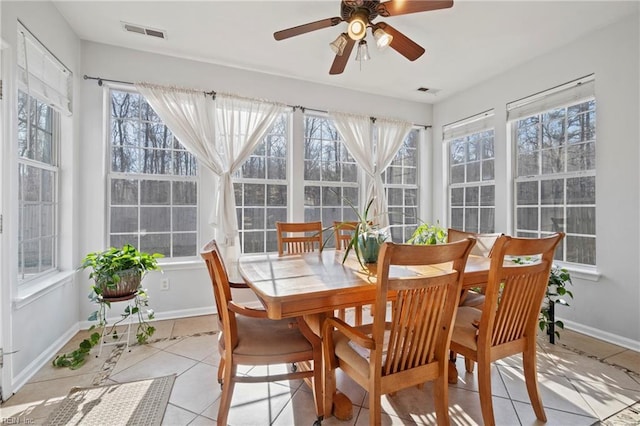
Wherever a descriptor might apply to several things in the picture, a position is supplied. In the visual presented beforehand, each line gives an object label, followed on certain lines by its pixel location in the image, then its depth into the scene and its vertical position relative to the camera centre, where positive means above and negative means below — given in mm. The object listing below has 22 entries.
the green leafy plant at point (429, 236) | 2910 -265
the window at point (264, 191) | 3643 +219
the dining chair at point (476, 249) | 2219 -328
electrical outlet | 3209 -774
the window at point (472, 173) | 3908 +492
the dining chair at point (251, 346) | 1530 -703
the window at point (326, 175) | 3959 +461
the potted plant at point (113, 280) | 2357 -562
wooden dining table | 1431 -385
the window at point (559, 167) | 2932 +450
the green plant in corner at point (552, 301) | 2615 -789
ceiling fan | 1810 +1177
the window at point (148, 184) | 3146 +265
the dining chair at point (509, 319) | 1517 -574
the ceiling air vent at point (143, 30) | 2703 +1606
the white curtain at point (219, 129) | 3162 +871
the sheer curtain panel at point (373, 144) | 4004 +874
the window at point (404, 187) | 4500 +339
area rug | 1683 -1150
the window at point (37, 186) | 2234 +178
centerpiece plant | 2012 -214
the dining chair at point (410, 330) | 1271 -540
